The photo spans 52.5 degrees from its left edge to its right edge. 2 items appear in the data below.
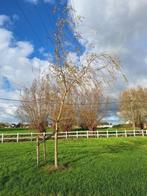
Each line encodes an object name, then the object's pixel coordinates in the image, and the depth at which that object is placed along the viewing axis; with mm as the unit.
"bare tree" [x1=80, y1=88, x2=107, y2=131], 23660
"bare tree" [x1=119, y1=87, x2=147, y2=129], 27964
